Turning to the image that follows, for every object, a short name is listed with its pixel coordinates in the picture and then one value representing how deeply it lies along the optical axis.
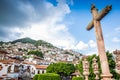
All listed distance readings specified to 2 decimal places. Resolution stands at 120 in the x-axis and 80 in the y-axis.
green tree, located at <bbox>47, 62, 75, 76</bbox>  21.84
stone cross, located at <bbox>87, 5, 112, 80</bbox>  3.05
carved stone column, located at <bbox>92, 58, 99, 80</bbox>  5.70
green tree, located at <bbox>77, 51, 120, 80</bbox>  12.87
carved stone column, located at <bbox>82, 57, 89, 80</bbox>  5.54
